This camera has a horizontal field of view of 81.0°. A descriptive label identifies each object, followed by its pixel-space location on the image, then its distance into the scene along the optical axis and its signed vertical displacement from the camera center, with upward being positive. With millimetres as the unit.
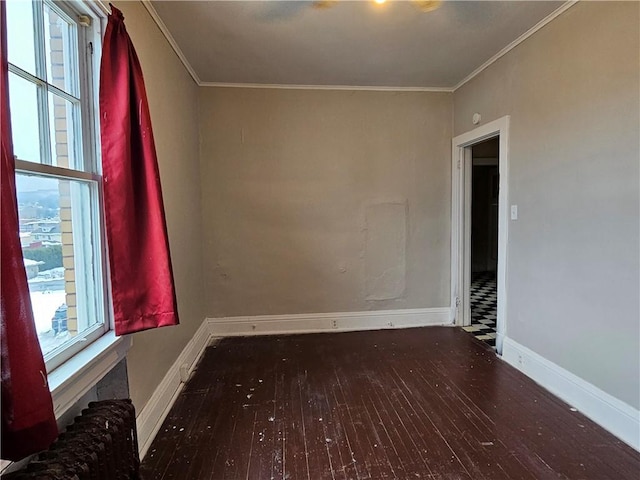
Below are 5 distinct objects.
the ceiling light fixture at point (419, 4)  2237 +1303
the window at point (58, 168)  1273 +210
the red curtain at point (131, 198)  1589 +112
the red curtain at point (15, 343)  903 -294
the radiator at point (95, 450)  1108 -736
